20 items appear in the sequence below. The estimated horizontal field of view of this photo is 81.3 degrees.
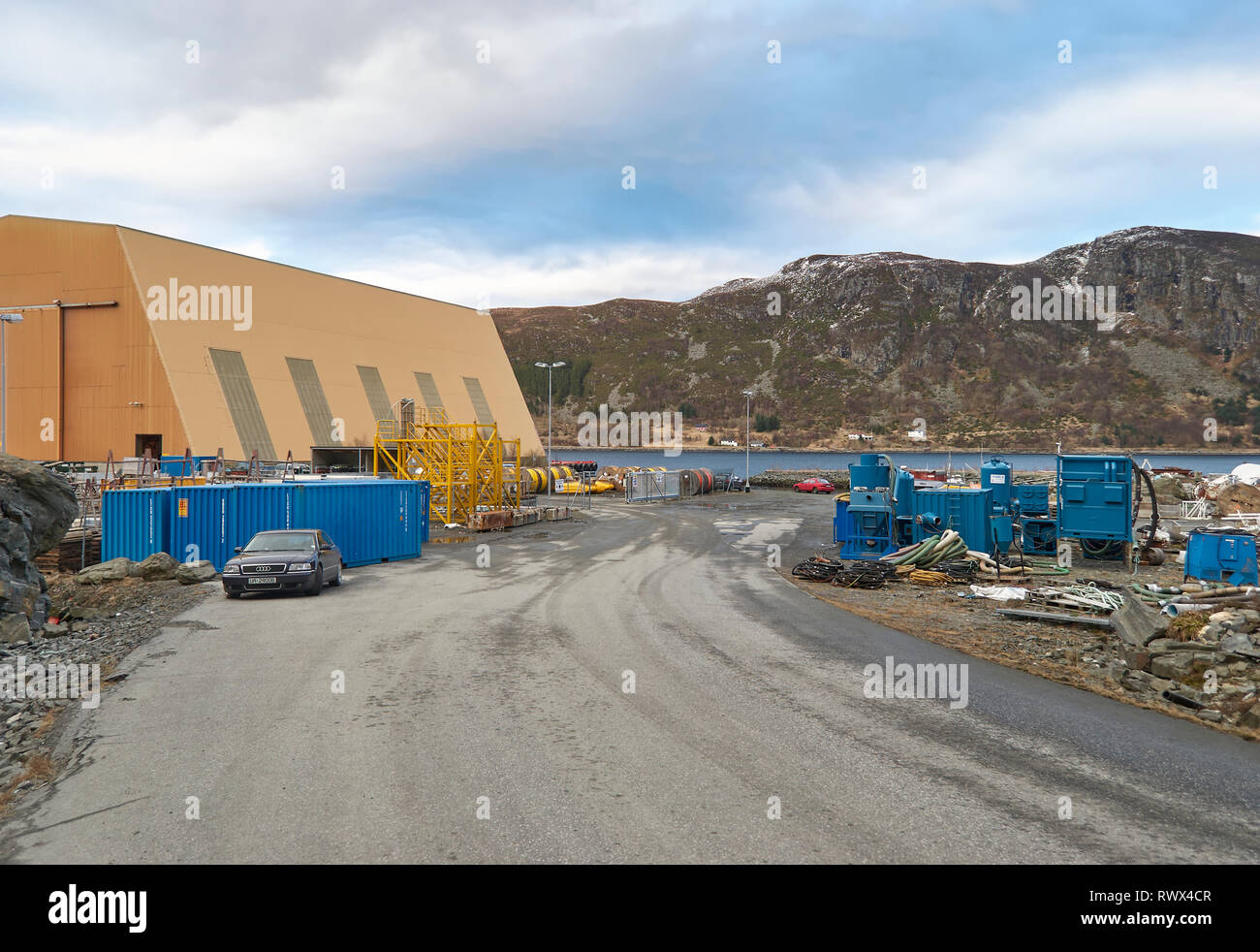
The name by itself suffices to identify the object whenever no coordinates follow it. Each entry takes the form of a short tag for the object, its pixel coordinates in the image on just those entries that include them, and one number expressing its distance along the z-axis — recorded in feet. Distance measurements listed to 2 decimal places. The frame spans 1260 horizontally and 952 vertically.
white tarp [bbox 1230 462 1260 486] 125.59
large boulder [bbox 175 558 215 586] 59.77
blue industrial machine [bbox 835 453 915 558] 73.77
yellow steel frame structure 110.42
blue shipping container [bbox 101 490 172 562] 65.67
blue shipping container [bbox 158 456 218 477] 101.93
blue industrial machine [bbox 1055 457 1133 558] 70.44
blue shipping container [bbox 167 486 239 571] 66.59
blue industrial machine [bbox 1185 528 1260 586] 54.90
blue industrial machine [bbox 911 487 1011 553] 73.36
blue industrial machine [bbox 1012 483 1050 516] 78.79
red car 211.82
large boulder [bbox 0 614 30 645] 40.68
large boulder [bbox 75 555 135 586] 59.62
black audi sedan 52.80
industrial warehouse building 133.18
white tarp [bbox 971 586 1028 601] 53.98
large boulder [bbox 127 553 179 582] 60.23
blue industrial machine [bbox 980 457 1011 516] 82.02
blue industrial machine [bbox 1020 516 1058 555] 76.64
